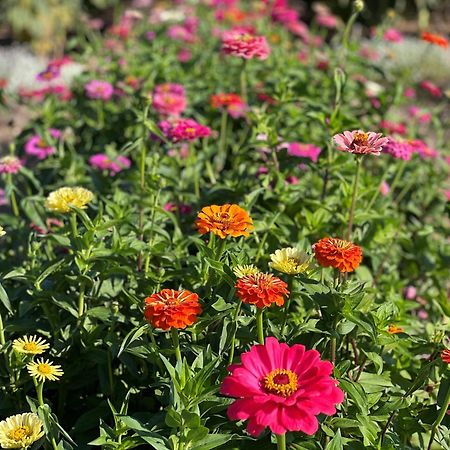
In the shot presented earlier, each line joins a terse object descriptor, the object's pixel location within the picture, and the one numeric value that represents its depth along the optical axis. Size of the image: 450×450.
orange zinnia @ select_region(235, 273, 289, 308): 1.17
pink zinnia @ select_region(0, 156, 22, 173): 1.95
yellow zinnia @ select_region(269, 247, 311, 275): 1.32
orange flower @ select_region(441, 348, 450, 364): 1.18
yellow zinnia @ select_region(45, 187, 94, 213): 1.54
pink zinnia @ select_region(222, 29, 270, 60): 2.04
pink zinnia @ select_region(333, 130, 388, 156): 1.36
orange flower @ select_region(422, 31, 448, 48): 2.47
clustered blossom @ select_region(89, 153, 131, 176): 2.31
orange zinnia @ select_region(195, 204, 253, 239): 1.30
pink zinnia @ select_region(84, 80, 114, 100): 2.66
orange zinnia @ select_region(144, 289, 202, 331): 1.17
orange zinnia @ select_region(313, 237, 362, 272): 1.26
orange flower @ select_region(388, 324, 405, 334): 1.49
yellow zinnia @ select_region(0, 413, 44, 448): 1.13
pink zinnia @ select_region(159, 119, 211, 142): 1.86
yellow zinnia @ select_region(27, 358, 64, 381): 1.22
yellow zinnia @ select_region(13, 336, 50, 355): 1.25
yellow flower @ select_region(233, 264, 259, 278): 1.27
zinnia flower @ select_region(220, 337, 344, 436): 1.01
